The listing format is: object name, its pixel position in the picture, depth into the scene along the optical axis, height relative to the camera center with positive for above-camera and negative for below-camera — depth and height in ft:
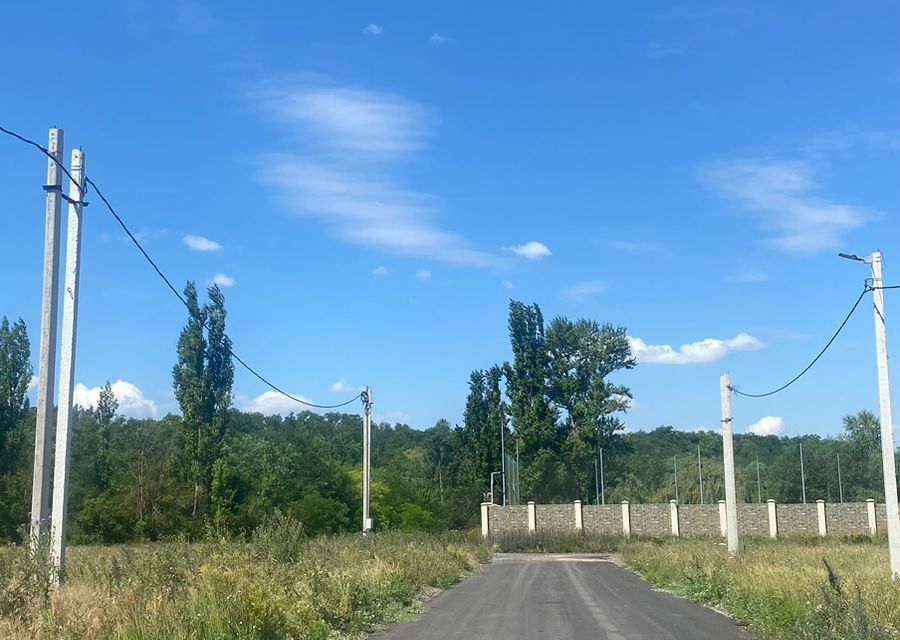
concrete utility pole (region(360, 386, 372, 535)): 113.91 +0.50
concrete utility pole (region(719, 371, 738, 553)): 103.50 -3.17
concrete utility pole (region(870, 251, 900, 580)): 57.93 +1.27
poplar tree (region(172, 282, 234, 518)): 165.99 +12.50
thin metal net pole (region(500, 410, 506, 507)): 243.40 +0.83
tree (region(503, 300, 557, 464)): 242.99 +17.44
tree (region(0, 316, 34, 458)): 156.56 +14.19
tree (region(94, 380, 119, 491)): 191.62 +6.97
